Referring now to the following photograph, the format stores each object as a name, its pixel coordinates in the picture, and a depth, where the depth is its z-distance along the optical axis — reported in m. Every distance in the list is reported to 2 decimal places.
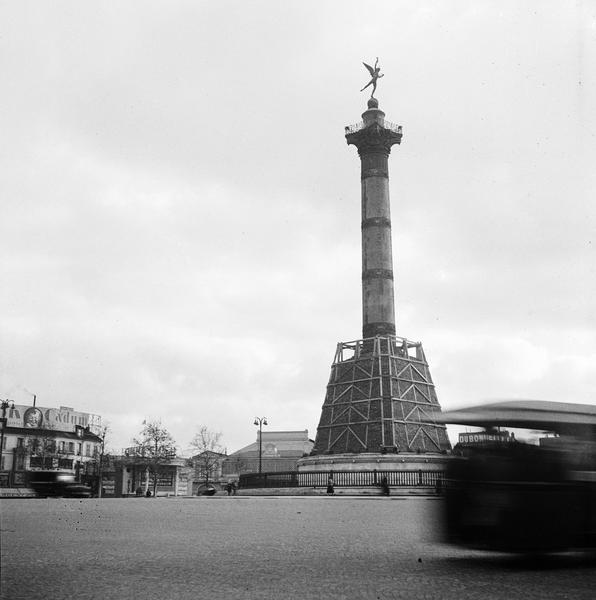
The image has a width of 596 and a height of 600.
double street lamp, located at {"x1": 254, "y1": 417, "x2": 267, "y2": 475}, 65.62
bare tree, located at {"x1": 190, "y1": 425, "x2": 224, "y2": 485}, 82.40
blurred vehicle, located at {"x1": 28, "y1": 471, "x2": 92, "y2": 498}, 39.47
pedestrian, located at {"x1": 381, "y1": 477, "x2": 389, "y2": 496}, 41.18
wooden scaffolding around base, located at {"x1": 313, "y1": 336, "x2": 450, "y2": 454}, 59.12
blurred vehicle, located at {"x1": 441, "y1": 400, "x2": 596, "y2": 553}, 8.09
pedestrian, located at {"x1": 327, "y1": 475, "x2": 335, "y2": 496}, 44.00
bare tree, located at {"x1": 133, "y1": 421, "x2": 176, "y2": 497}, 62.93
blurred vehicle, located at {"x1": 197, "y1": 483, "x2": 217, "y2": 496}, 57.90
